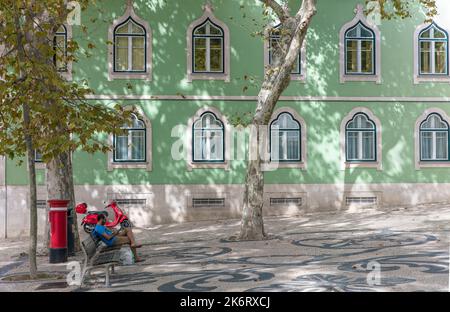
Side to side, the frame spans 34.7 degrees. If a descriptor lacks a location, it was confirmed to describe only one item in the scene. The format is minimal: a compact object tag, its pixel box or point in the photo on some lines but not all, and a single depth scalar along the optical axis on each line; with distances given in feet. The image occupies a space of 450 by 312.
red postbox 47.11
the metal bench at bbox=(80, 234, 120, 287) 36.63
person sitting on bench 39.70
